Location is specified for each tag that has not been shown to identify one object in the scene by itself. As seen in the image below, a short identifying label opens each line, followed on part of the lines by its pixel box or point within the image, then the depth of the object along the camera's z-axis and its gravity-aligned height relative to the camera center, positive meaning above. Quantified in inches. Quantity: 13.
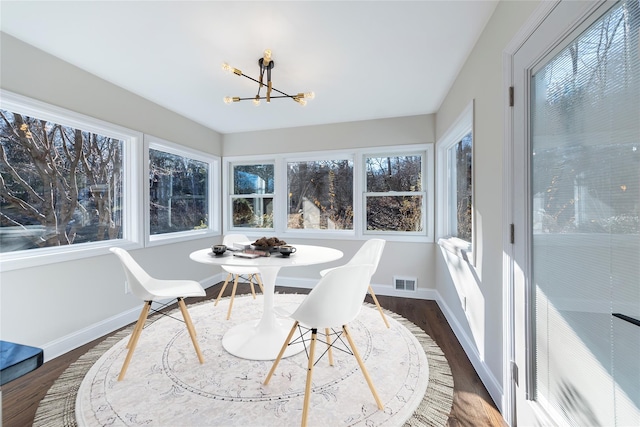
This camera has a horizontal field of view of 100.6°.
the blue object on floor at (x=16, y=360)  30.2 -17.3
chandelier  79.7 +47.6
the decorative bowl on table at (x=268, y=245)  86.0 -10.0
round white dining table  75.6 -37.9
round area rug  58.2 -43.9
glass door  34.1 -1.9
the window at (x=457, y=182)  95.9 +13.5
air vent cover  140.4 -37.2
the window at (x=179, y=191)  131.4 +13.2
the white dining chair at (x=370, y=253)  101.5 -15.5
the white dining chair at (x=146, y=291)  71.9 -23.2
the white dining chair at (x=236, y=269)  99.4 -20.7
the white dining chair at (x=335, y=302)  55.9 -18.9
